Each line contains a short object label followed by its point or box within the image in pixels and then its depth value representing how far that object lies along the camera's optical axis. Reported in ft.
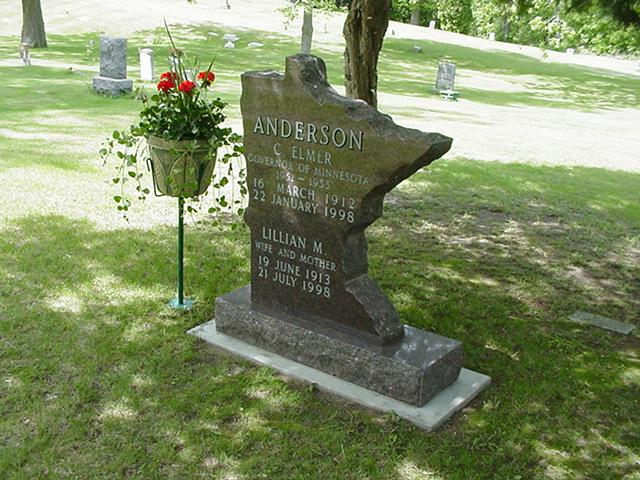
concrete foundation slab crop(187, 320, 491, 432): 15.40
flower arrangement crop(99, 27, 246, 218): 18.37
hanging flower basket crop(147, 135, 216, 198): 18.29
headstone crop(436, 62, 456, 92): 80.18
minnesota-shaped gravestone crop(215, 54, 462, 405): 15.70
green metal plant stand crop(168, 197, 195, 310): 19.35
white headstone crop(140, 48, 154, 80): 67.15
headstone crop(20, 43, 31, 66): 75.10
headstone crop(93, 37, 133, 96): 56.49
